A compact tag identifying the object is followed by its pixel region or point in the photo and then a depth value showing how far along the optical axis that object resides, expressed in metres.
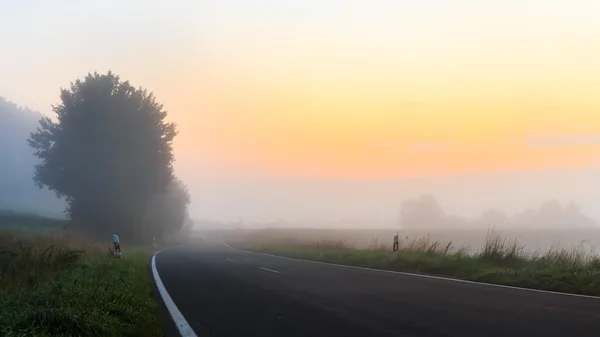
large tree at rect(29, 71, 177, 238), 46.00
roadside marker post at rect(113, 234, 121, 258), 23.09
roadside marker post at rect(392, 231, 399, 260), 21.86
